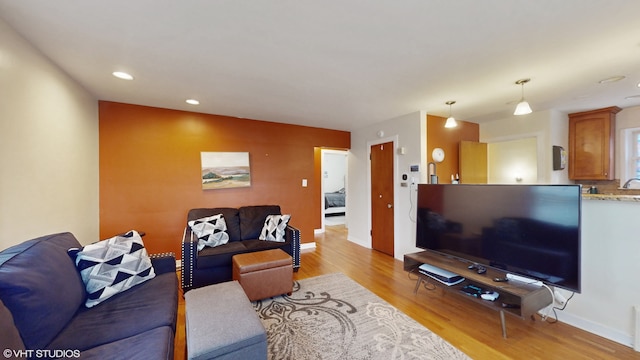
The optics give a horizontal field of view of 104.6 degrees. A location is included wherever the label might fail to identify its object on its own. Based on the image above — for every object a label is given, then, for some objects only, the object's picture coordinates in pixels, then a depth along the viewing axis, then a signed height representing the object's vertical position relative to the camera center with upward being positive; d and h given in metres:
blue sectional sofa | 1.17 -0.78
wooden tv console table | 1.93 -0.94
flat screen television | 1.89 -0.46
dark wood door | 4.21 -0.36
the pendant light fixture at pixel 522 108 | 2.49 +0.69
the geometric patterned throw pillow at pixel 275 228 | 3.47 -0.70
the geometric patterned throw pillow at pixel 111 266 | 1.70 -0.63
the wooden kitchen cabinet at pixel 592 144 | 3.71 +0.50
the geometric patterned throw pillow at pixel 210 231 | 3.09 -0.65
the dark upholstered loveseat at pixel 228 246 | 2.81 -0.85
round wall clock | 3.79 +0.35
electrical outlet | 2.26 -1.12
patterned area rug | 1.86 -1.30
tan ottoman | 2.51 -0.99
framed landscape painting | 3.78 +0.15
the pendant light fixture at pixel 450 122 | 3.26 +0.73
